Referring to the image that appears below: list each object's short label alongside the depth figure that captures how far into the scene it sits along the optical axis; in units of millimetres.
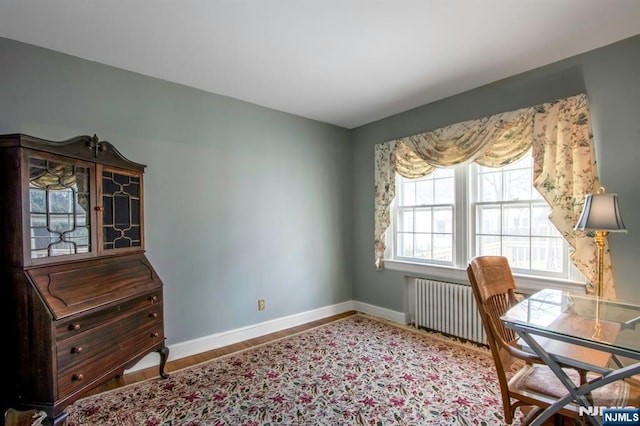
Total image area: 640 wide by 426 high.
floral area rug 1960
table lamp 1875
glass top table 1263
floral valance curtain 2303
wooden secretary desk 1673
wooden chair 1388
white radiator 2990
